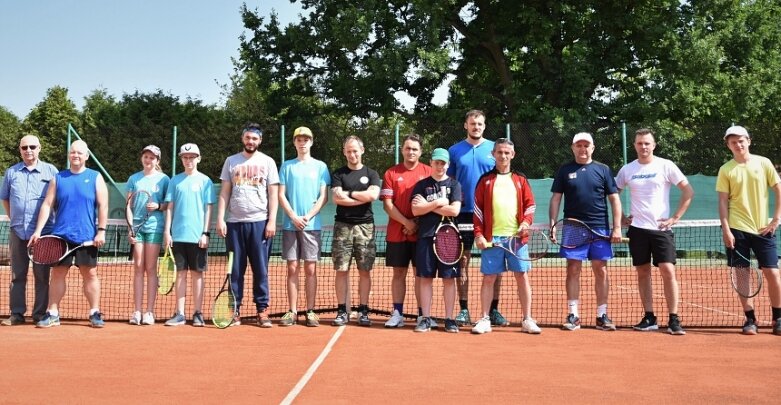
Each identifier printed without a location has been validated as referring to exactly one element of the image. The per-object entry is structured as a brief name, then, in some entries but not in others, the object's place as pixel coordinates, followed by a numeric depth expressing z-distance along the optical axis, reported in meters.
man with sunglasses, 7.11
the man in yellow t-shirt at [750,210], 6.68
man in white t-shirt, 6.75
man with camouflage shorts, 6.95
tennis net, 8.42
